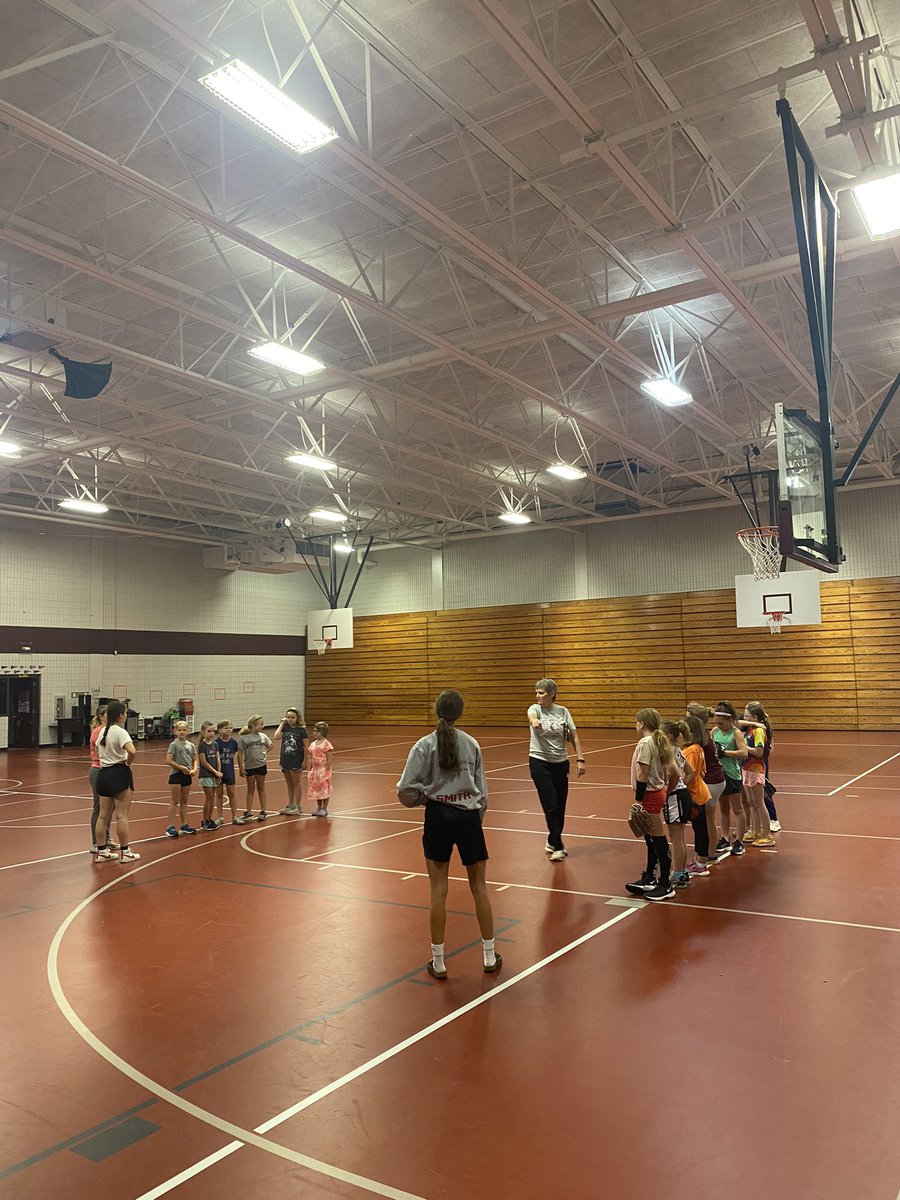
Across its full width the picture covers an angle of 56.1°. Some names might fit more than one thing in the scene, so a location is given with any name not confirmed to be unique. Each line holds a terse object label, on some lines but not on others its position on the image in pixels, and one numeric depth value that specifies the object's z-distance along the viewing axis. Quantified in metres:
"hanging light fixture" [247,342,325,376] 12.70
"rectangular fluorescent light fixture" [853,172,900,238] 8.28
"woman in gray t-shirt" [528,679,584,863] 9.23
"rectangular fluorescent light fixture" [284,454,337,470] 18.81
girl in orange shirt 8.40
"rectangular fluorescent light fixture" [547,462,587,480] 21.19
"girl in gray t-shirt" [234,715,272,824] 12.55
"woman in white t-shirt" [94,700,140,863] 9.78
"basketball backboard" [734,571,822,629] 23.27
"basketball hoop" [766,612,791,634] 23.44
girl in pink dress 12.98
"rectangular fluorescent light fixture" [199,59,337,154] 7.09
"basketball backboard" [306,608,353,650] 30.69
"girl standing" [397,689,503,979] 5.87
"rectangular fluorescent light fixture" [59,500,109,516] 22.97
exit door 26.97
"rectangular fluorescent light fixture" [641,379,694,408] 15.20
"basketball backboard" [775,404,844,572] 8.32
